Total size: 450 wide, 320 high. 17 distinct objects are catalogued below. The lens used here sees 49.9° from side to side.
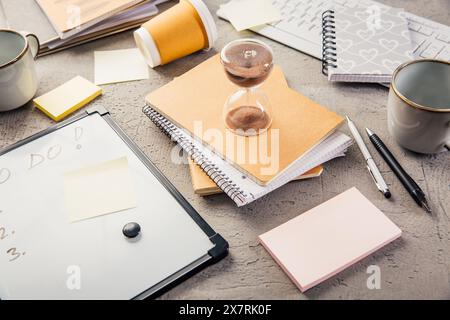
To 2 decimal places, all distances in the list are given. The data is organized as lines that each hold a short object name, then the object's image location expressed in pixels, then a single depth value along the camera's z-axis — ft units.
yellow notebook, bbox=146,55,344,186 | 2.35
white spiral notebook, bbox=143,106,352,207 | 2.24
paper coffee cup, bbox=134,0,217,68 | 2.91
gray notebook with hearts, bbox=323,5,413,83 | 2.83
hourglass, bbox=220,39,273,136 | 2.33
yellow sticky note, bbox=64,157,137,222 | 2.26
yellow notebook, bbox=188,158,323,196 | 2.31
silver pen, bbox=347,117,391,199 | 2.30
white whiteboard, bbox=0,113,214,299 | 2.00
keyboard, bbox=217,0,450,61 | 3.01
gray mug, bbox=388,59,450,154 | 2.26
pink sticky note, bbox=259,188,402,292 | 2.01
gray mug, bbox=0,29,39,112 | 2.65
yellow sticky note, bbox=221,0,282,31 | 3.29
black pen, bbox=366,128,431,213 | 2.25
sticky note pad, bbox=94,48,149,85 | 2.99
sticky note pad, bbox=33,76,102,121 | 2.77
